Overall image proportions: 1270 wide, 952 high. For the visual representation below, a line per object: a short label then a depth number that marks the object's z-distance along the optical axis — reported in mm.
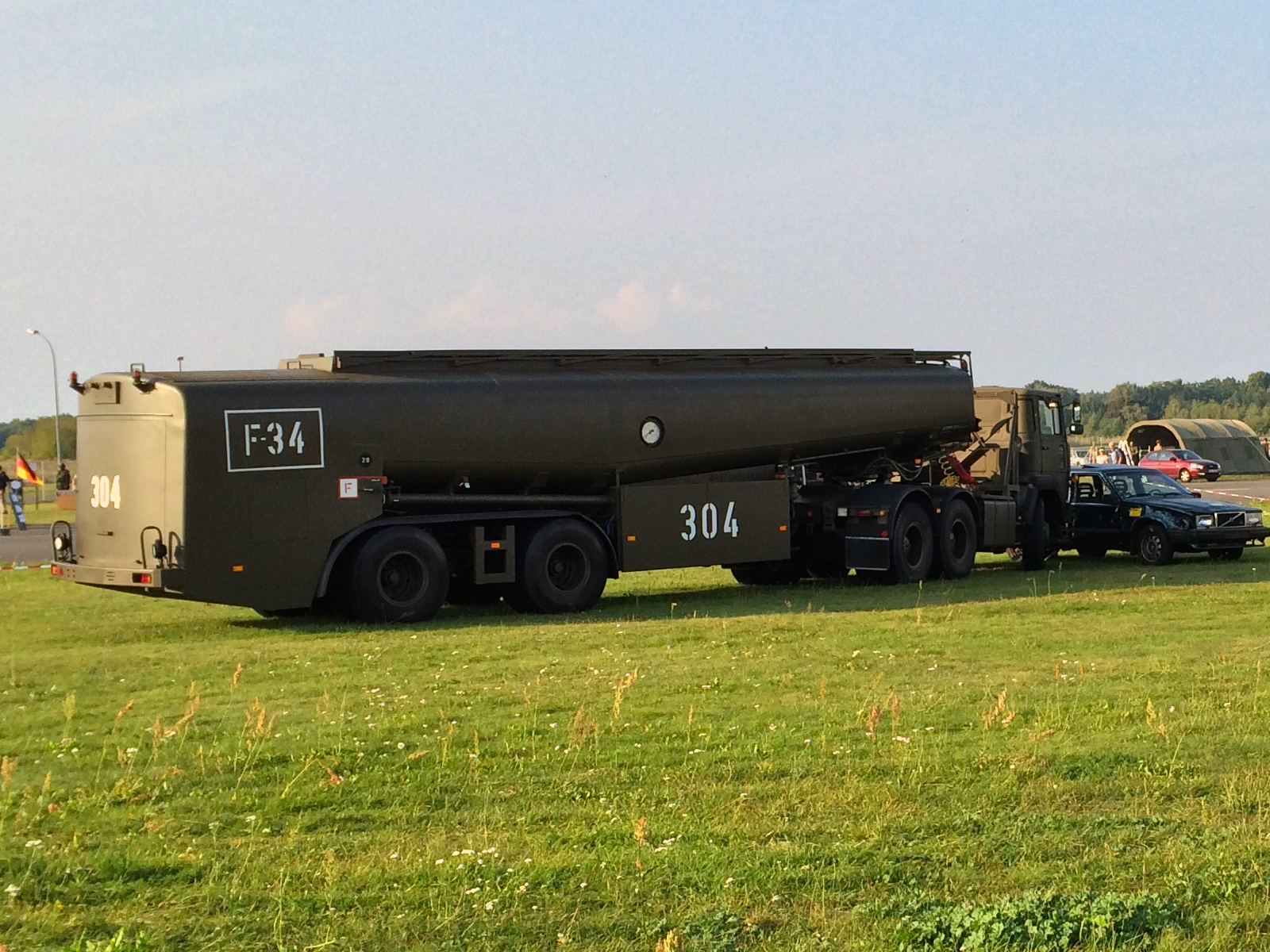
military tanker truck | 18703
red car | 70188
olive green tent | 81750
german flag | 40938
